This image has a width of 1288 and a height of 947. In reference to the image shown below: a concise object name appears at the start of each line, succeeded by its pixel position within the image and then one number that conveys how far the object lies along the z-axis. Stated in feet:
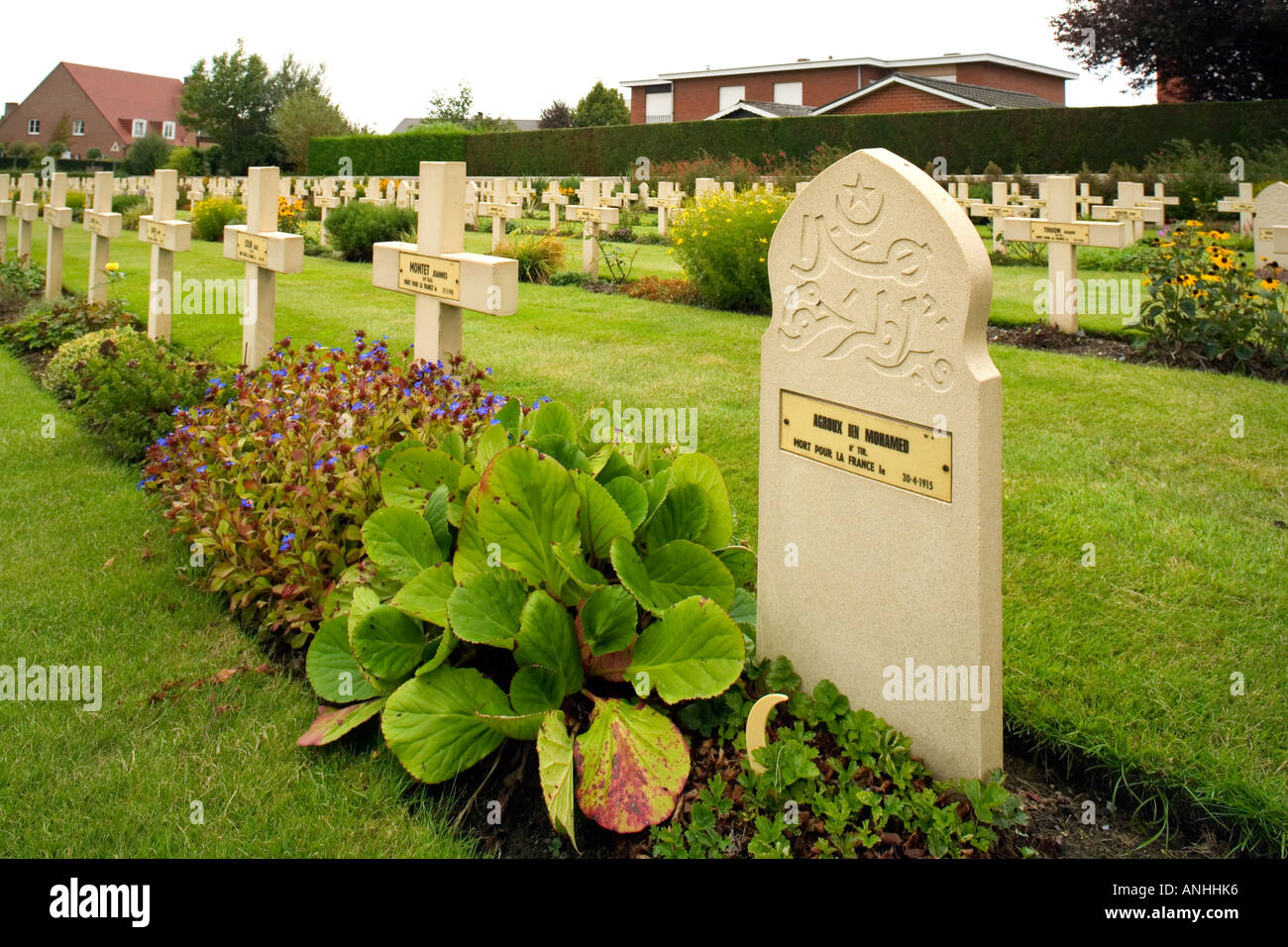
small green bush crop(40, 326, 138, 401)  24.73
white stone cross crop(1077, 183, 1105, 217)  56.08
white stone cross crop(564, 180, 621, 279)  41.70
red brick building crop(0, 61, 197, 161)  184.14
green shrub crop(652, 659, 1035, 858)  8.03
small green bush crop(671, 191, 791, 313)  32.32
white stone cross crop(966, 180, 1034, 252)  49.93
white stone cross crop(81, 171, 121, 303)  31.32
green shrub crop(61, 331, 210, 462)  19.77
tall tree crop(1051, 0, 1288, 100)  86.89
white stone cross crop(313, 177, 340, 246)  64.85
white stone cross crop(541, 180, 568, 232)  61.21
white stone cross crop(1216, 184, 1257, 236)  52.06
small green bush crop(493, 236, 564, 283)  42.96
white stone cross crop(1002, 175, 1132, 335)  28.48
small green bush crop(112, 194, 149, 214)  81.62
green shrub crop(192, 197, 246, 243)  59.93
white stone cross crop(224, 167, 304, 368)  22.71
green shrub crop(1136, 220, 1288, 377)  24.26
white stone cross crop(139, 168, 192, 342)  26.81
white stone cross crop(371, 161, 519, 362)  16.62
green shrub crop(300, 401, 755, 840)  8.80
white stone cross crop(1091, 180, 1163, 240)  47.60
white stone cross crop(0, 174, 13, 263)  46.44
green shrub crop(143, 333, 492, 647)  12.63
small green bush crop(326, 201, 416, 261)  50.19
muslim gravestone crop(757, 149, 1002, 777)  8.07
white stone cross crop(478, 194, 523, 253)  46.09
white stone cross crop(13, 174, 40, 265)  42.45
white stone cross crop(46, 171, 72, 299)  36.37
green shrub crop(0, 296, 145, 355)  30.19
